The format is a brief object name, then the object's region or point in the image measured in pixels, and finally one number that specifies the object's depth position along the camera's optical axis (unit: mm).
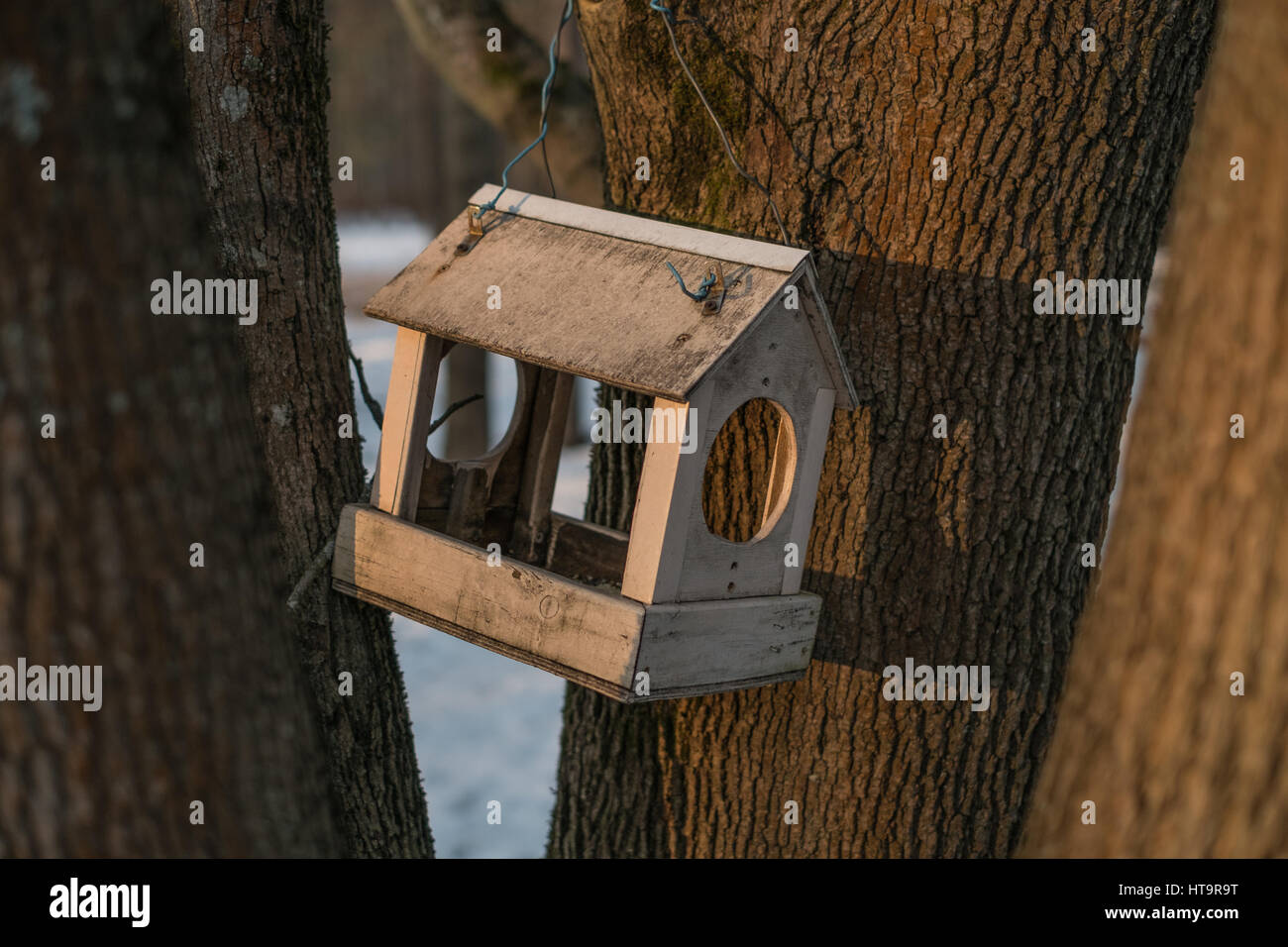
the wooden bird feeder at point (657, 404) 2094
